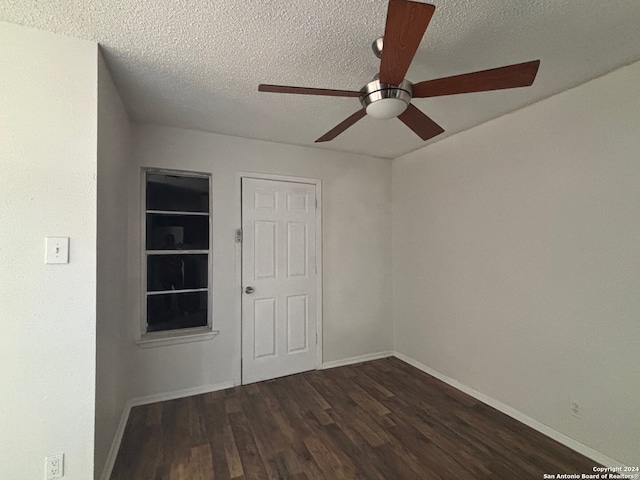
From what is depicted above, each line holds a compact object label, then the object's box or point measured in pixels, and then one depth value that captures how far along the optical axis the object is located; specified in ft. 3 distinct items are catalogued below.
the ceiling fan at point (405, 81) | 3.10
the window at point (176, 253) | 8.59
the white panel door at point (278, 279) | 9.56
